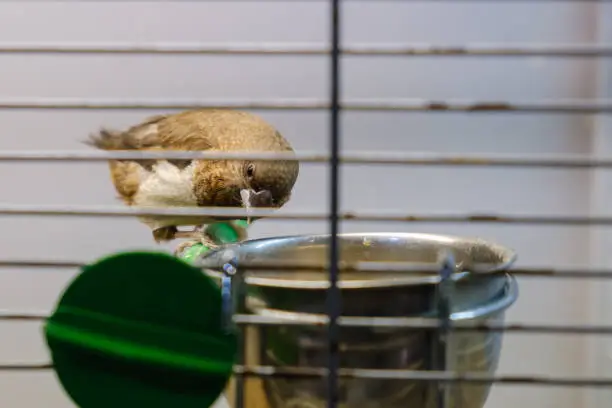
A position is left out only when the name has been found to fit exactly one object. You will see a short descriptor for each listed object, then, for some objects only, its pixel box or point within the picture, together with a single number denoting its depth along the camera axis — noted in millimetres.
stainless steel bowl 470
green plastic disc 458
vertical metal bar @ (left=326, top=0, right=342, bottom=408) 447
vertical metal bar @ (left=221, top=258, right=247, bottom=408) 458
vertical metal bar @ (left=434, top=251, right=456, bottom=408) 460
